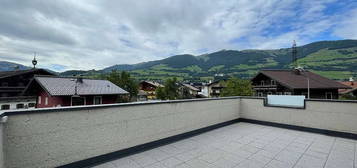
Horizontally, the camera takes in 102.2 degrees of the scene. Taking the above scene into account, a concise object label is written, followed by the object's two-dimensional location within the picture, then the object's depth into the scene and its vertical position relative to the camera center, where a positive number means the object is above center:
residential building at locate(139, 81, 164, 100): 46.62 -0.18
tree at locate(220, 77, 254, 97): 22.72 -0.11
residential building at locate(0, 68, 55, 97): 18.50 +0.84
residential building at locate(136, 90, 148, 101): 39.13 -2.40
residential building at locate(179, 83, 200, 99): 37.32 -1.27
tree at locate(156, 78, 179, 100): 34.38 -0.96
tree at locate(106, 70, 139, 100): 31.61 +1.32
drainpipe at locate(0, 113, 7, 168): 1.48 -0.57
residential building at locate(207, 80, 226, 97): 46.66 -0.26
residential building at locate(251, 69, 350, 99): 17.53 +0.45
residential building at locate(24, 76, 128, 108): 12.06 -0.43
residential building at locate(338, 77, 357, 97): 22.62 -0.63
